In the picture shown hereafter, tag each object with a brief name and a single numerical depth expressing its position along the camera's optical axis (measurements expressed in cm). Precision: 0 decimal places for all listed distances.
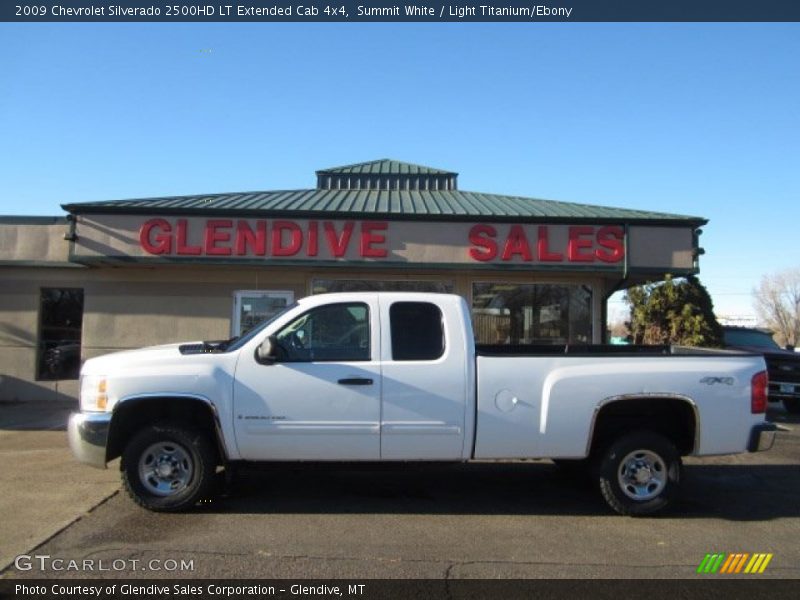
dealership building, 1157
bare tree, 7512
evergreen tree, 1287
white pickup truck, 585
